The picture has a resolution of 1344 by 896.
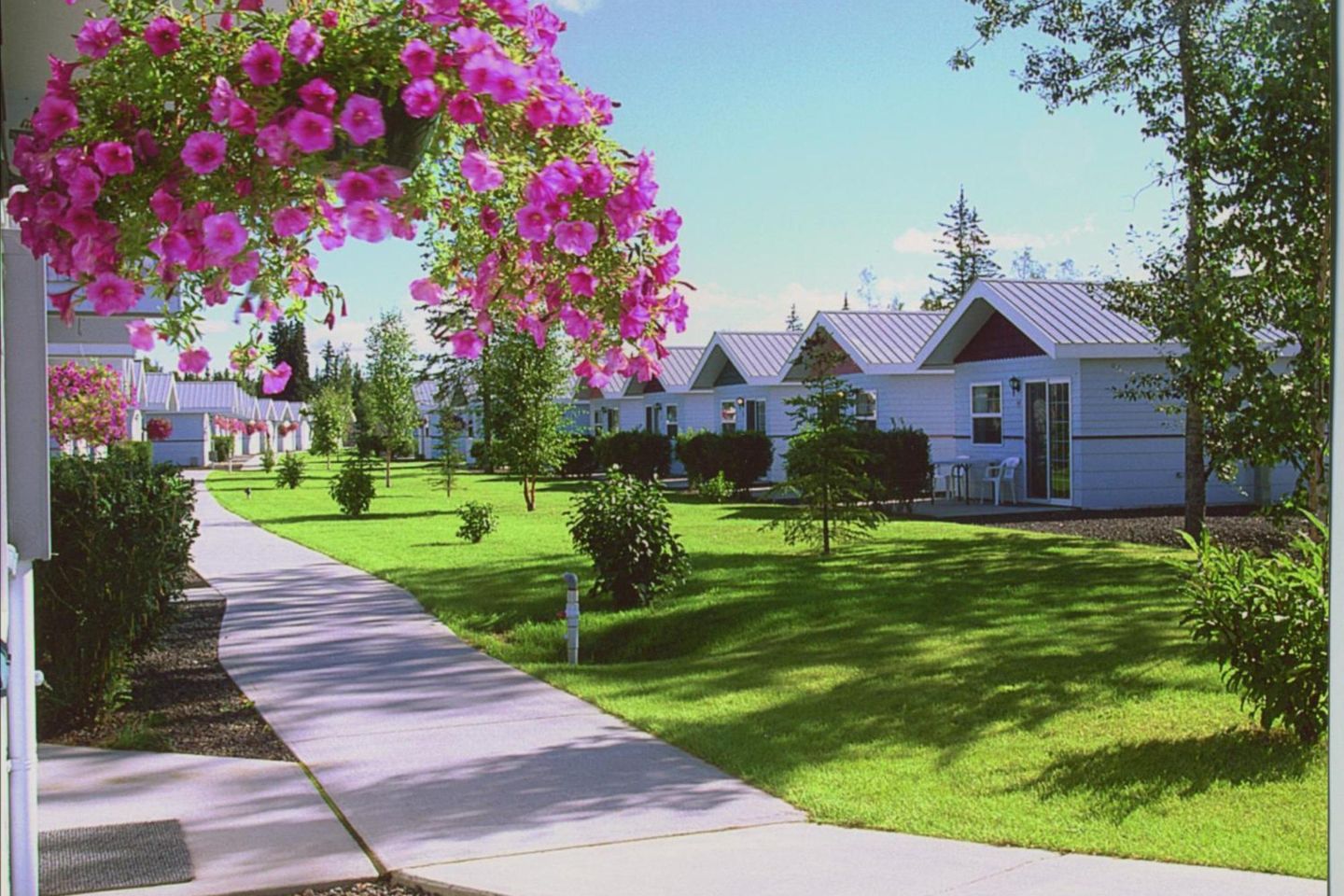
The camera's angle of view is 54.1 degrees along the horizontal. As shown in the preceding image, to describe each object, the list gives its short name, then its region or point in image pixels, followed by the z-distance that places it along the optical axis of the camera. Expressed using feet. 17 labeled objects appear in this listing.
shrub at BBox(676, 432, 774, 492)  81.30
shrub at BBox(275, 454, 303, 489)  108.27
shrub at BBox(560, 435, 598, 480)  107.55
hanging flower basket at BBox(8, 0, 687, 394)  7.43
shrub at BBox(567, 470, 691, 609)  33.37
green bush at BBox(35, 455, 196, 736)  20.80
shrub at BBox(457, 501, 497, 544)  53.88
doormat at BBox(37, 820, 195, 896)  13.60
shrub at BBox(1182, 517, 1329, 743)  17.17
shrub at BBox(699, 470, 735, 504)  77.71
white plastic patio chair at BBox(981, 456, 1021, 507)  65.51
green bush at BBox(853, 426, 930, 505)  64.80
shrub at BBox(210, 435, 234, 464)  171.83
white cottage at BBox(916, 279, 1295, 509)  59.82
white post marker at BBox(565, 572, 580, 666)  26.91
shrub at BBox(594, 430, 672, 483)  95.91
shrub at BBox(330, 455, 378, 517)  72.33
